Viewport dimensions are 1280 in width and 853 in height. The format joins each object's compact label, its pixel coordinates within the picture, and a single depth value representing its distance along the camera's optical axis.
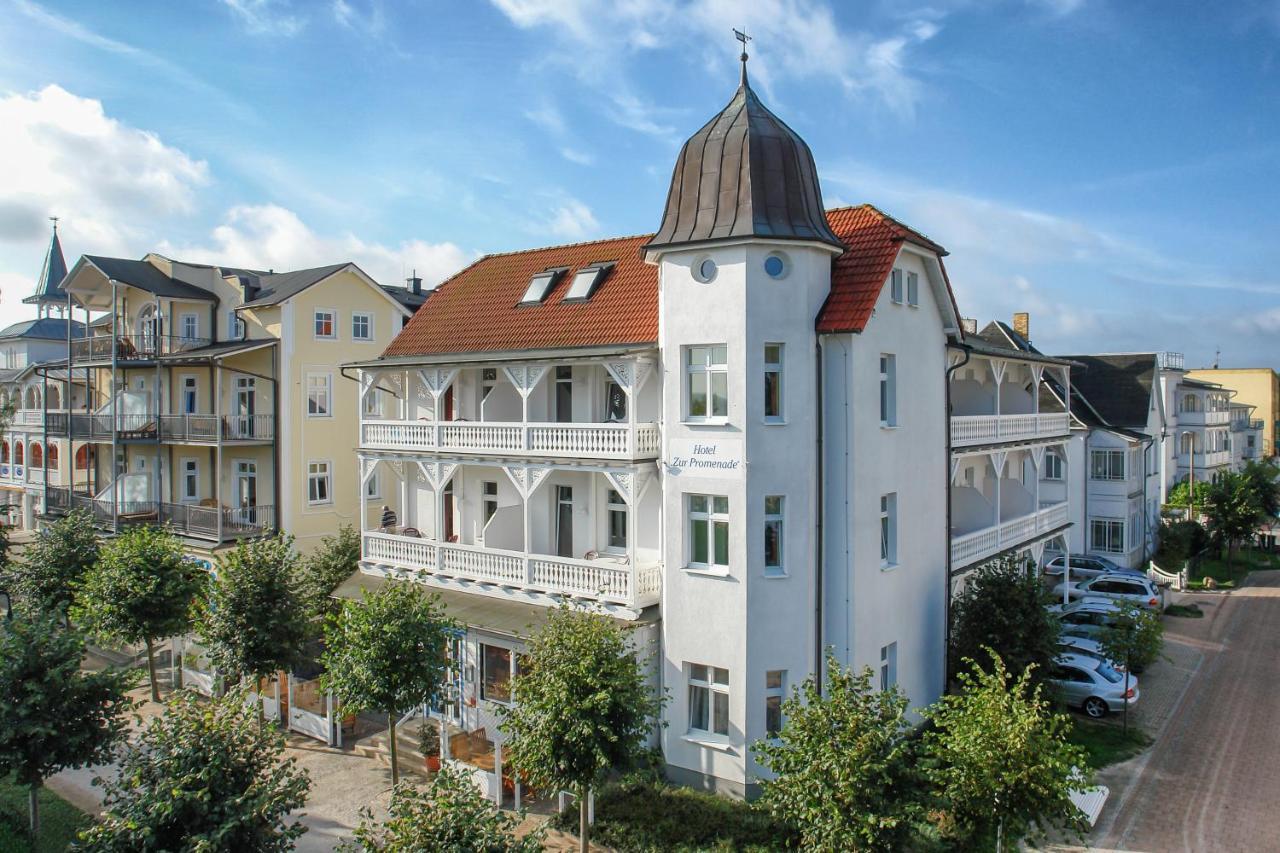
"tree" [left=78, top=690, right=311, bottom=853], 10.34
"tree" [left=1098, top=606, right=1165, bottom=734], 20.70
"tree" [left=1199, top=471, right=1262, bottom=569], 42.28
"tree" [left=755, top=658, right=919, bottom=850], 11.56
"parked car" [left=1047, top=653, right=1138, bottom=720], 22.16
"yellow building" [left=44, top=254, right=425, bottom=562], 30.50
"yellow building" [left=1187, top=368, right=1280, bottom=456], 85.75
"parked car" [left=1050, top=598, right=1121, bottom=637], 26.69
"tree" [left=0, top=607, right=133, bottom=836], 13.91
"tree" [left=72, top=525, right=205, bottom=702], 21.95
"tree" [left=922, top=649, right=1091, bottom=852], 12.11
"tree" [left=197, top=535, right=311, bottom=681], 19.52
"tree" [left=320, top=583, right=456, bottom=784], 16.69
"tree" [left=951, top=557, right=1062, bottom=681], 19.89
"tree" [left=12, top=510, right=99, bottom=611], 25.30
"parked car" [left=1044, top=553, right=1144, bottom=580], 33.81
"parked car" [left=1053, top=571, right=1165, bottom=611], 31.48
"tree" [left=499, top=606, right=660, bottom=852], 14.12
